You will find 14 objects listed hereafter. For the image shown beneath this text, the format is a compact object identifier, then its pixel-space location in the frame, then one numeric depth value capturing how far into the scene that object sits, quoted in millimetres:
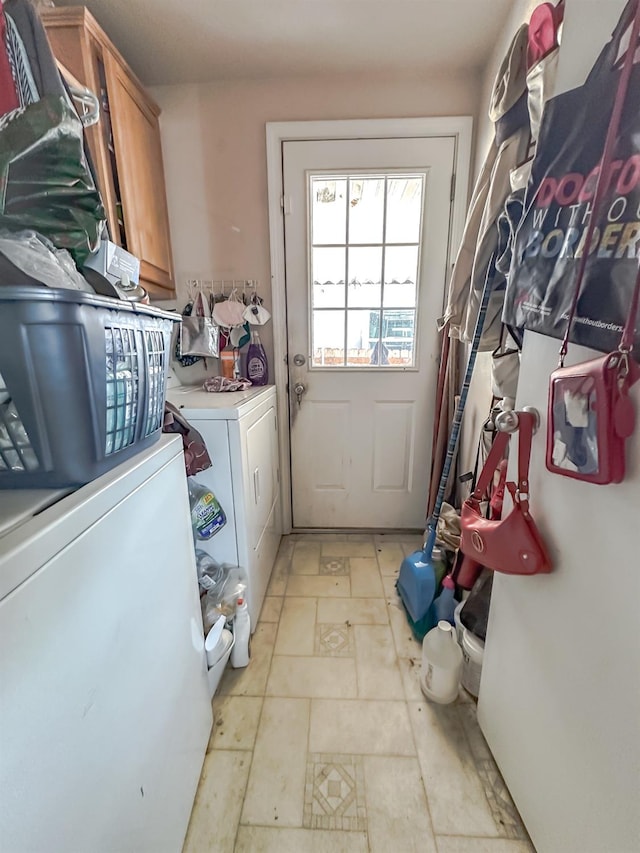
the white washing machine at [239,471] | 1230
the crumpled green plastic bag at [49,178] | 633
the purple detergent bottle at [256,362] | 1953
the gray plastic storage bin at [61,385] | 482
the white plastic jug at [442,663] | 1162
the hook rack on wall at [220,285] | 1942
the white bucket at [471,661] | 1152
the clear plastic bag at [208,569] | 1301
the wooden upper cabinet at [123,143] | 1203
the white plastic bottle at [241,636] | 1254
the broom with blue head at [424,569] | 1383
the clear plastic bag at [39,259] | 560
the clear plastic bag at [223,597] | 1213
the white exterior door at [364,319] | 1787
